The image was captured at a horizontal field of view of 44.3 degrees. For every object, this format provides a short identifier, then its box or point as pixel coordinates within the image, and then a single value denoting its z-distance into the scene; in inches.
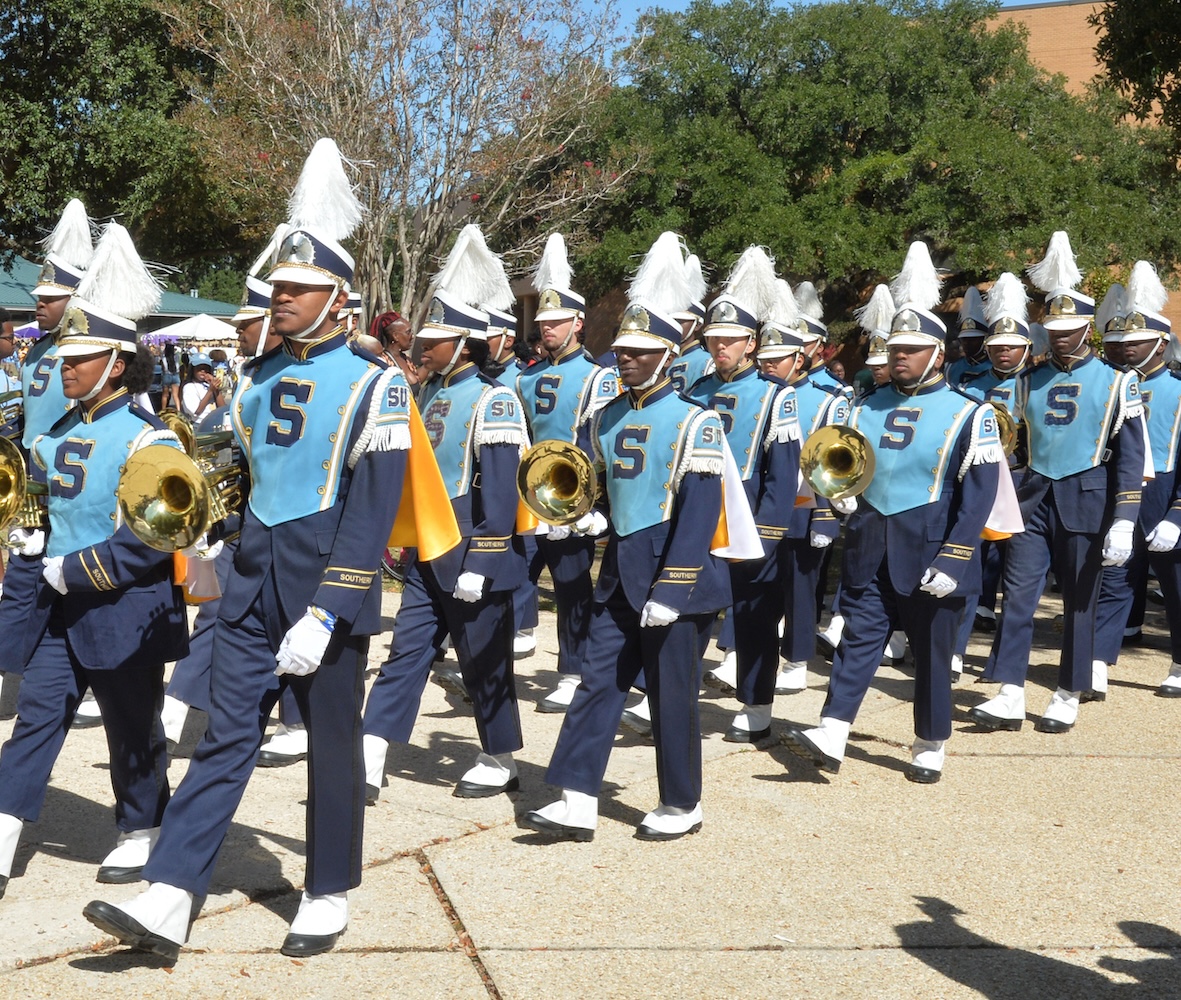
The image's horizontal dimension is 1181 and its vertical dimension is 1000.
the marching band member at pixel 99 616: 183.8
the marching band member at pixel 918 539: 253.1
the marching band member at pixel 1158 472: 339.0
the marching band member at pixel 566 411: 301.6
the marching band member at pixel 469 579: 237.1
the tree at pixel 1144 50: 401.7
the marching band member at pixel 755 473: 278.5
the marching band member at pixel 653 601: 213.8
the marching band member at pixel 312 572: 167.2
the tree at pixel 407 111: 626.2
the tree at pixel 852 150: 716.0
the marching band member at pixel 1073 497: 303.1
